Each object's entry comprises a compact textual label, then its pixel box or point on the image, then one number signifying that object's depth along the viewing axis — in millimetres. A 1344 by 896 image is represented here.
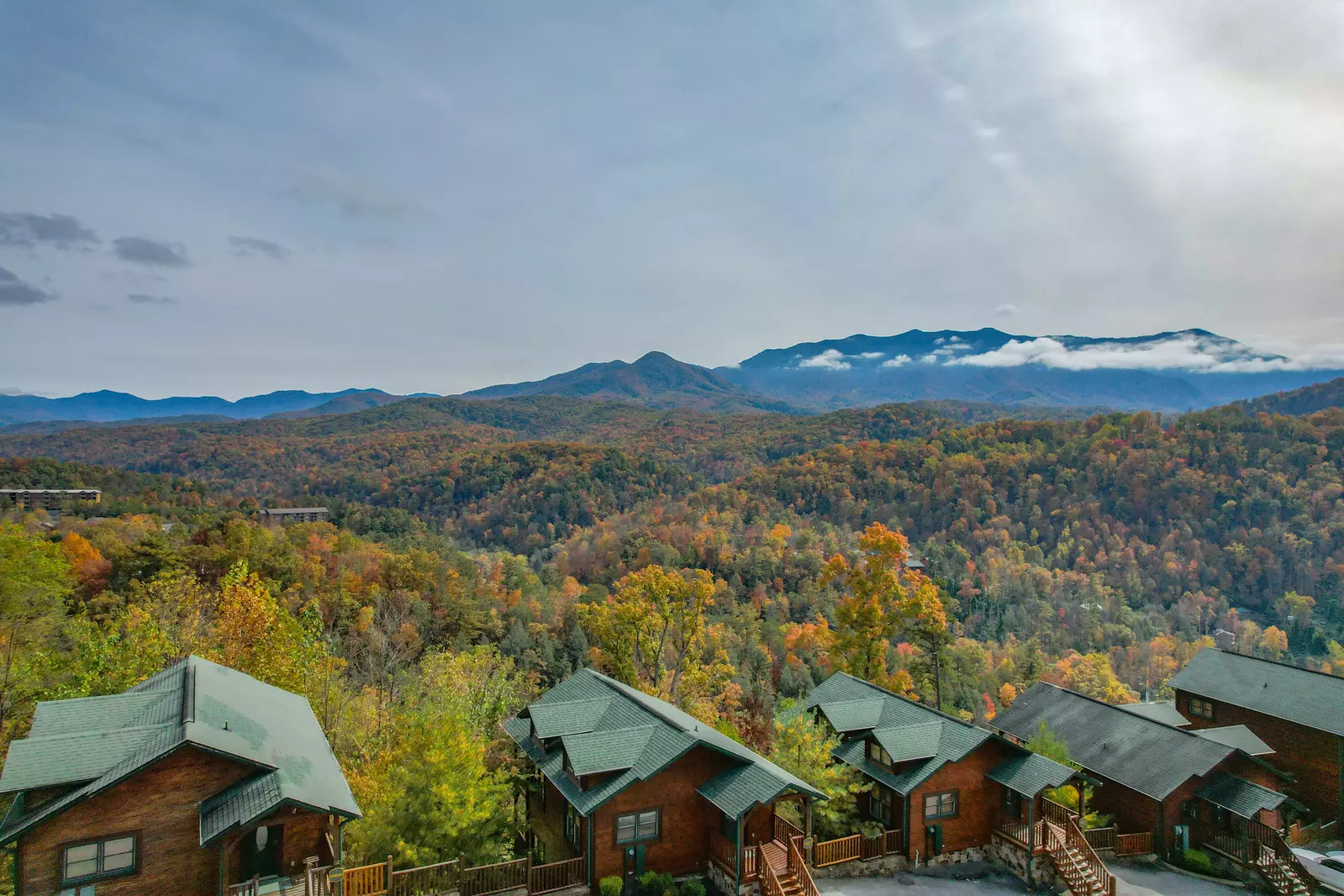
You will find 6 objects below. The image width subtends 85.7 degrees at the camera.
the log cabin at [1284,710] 29656
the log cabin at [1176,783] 25766
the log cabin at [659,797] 19453
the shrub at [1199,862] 25453
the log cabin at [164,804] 15016
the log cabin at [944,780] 23531
